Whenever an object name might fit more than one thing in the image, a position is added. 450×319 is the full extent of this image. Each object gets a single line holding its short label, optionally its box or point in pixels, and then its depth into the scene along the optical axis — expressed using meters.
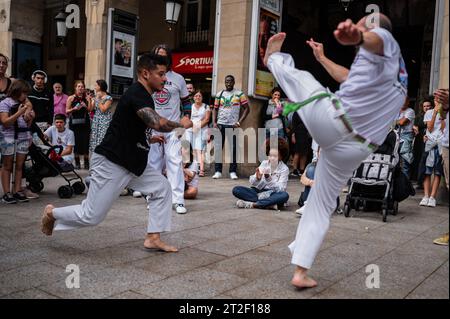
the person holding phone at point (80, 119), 11.21
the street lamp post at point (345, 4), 10.82
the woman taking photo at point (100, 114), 8.41
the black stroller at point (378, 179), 6.67
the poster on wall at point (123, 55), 11.97
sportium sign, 17.61
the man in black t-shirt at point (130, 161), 4.20
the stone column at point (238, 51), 10.53
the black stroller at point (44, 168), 7.57
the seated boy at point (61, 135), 9.03
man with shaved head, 3.16
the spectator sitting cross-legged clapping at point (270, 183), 7.01
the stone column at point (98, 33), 12.36
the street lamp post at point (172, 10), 11.02
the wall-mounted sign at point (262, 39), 10.52
